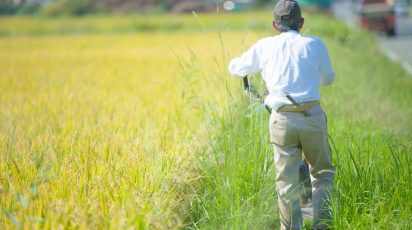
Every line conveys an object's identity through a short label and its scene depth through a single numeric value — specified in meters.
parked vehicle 54.34
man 8.59
